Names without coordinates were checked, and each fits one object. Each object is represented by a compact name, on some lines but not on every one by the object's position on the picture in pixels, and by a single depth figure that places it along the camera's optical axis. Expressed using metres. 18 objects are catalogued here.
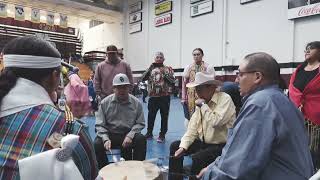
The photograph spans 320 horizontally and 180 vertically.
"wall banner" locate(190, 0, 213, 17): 11.88
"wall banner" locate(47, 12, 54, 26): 15.25
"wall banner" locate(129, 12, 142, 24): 15.51
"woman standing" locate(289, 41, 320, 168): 3.08
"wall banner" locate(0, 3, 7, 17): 13.40
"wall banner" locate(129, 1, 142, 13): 15.48
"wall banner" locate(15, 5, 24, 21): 14.10
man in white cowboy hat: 2.81
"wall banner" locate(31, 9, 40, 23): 14.67
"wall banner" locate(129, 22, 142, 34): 15.57
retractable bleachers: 15.56
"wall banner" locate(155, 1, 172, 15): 13.74
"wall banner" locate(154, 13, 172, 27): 13.78
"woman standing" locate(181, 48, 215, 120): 4.59
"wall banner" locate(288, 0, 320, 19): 8.38
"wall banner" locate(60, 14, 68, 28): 15.91
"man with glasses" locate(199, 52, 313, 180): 1.42
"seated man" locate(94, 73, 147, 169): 3.41
